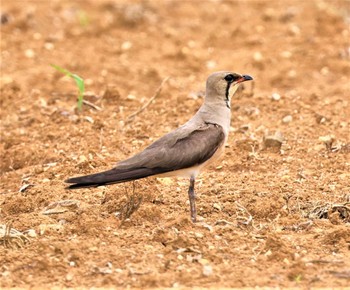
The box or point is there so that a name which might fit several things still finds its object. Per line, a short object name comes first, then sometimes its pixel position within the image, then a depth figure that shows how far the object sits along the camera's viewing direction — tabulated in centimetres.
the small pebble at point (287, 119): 1617
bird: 1156
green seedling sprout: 1563
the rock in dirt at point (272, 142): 1486
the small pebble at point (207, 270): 1004
